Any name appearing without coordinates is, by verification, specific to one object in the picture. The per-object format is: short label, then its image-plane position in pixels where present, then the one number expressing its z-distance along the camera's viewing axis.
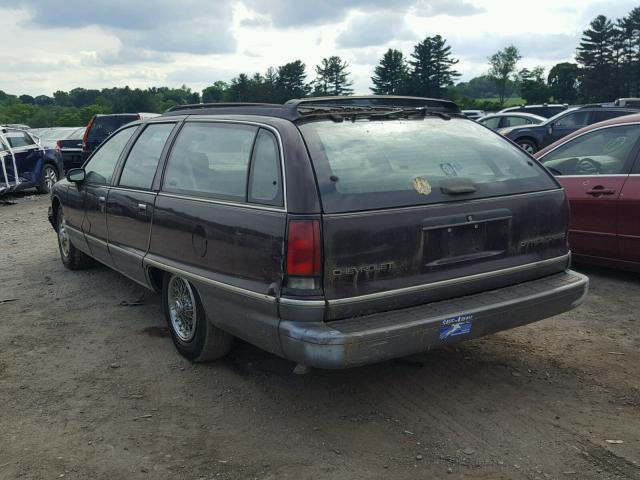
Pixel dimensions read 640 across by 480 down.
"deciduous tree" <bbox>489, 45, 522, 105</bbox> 100.81
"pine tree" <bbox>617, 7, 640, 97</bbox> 89.34
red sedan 5.86
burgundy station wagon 3.35
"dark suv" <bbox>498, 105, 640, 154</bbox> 15.43
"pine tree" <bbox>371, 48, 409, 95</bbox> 106.38
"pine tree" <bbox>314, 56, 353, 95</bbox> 97.31
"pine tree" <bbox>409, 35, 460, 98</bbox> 102.75
